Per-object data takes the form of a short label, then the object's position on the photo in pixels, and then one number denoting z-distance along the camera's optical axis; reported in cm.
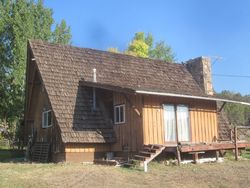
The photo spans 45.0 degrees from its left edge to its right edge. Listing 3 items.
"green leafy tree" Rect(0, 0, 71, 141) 2412
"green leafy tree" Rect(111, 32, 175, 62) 3496
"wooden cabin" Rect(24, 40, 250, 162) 1324
